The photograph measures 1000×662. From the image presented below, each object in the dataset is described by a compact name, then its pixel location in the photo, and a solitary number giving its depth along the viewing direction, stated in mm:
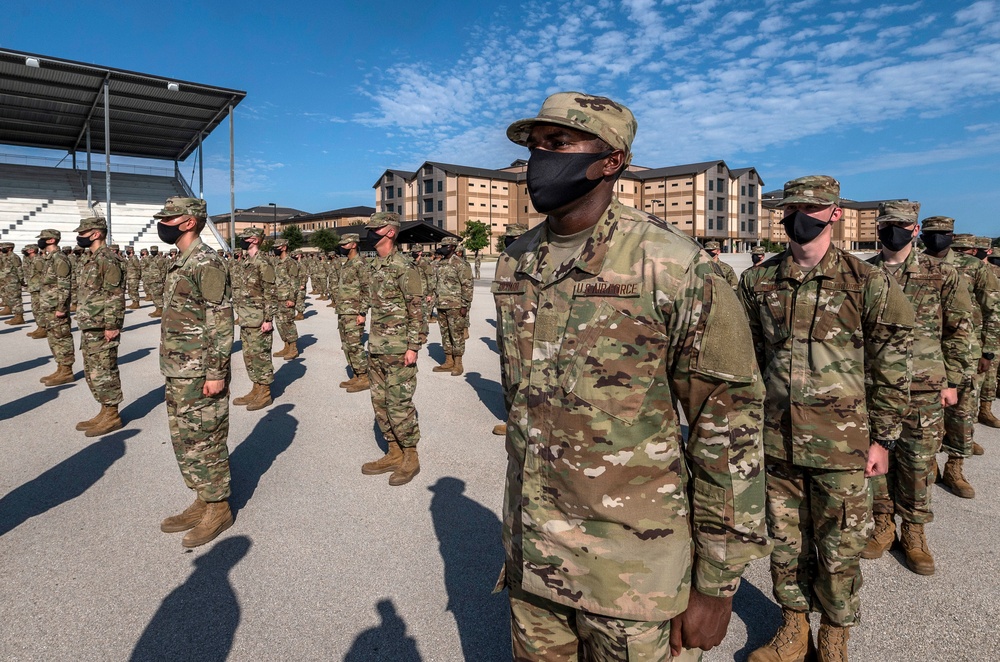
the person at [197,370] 4035
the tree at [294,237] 56719
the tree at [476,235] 53844
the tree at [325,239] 55750
